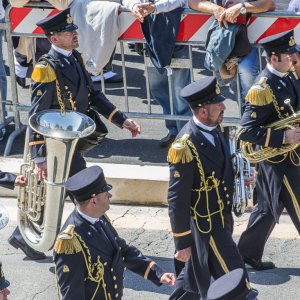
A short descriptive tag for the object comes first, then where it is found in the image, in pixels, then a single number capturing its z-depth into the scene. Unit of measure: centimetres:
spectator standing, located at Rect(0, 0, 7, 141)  2130
